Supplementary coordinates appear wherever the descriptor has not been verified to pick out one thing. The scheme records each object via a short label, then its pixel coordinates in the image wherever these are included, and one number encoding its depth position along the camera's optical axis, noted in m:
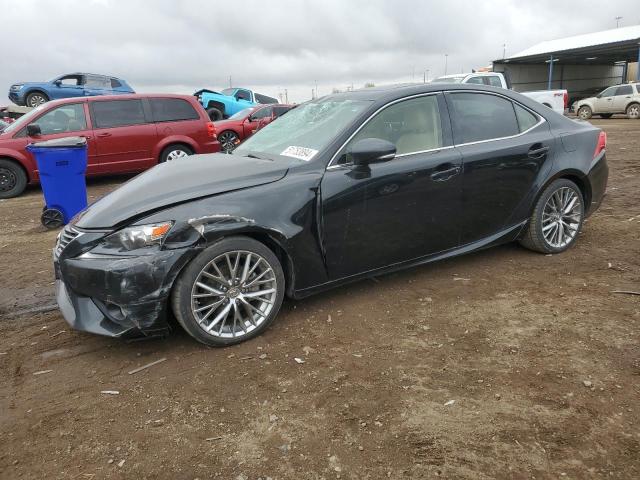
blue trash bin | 6.06
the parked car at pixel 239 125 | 13.38
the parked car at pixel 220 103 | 17.75
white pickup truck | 15.44
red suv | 8.64
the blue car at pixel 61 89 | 17.53
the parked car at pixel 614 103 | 21.89
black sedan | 2.93
